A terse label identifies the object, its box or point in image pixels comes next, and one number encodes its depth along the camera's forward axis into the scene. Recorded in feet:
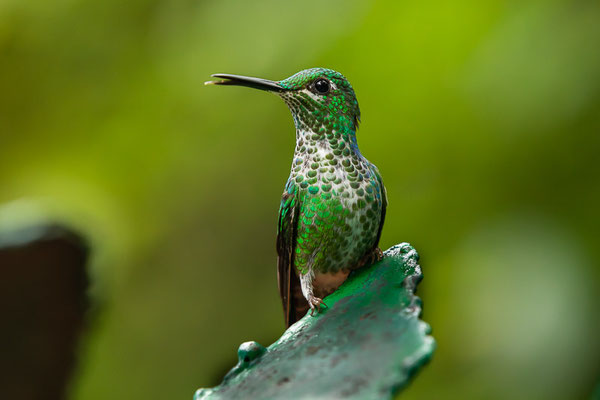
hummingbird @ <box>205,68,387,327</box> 5.05
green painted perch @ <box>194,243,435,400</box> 4.85
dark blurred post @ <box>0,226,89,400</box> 5.50
